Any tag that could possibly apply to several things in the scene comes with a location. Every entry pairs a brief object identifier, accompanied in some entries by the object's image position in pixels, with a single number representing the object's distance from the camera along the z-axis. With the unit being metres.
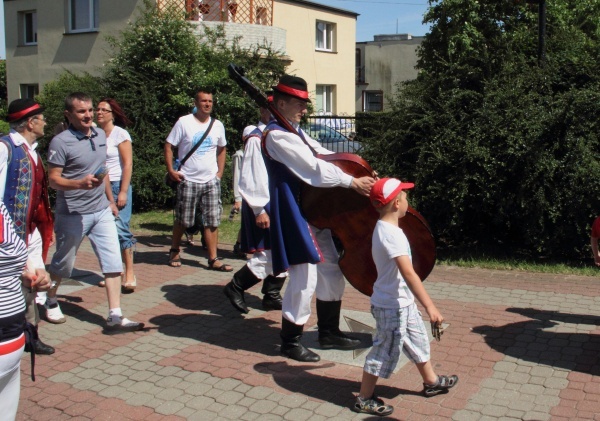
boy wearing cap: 4.11
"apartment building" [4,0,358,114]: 20.53
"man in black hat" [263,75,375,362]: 4.84
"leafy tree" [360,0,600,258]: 7.45
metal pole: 8.35
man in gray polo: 5.74
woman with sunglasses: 7.05
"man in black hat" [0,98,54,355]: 4.95
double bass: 4.65
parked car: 12.75
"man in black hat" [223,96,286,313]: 5.57
